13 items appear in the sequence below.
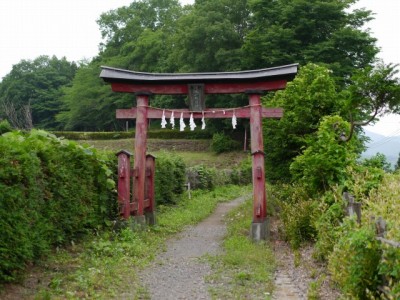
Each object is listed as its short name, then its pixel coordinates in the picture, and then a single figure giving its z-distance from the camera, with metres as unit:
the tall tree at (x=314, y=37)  34.56
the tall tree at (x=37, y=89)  78.81
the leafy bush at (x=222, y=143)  41.88
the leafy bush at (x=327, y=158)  10.75
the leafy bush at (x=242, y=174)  33.19
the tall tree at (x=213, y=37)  41.88
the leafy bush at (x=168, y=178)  17.97
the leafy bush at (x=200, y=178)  27.89
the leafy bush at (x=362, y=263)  5.25
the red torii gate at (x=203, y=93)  11.91
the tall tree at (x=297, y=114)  14.41
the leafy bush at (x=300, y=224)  10.45
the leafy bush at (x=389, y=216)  4.53
